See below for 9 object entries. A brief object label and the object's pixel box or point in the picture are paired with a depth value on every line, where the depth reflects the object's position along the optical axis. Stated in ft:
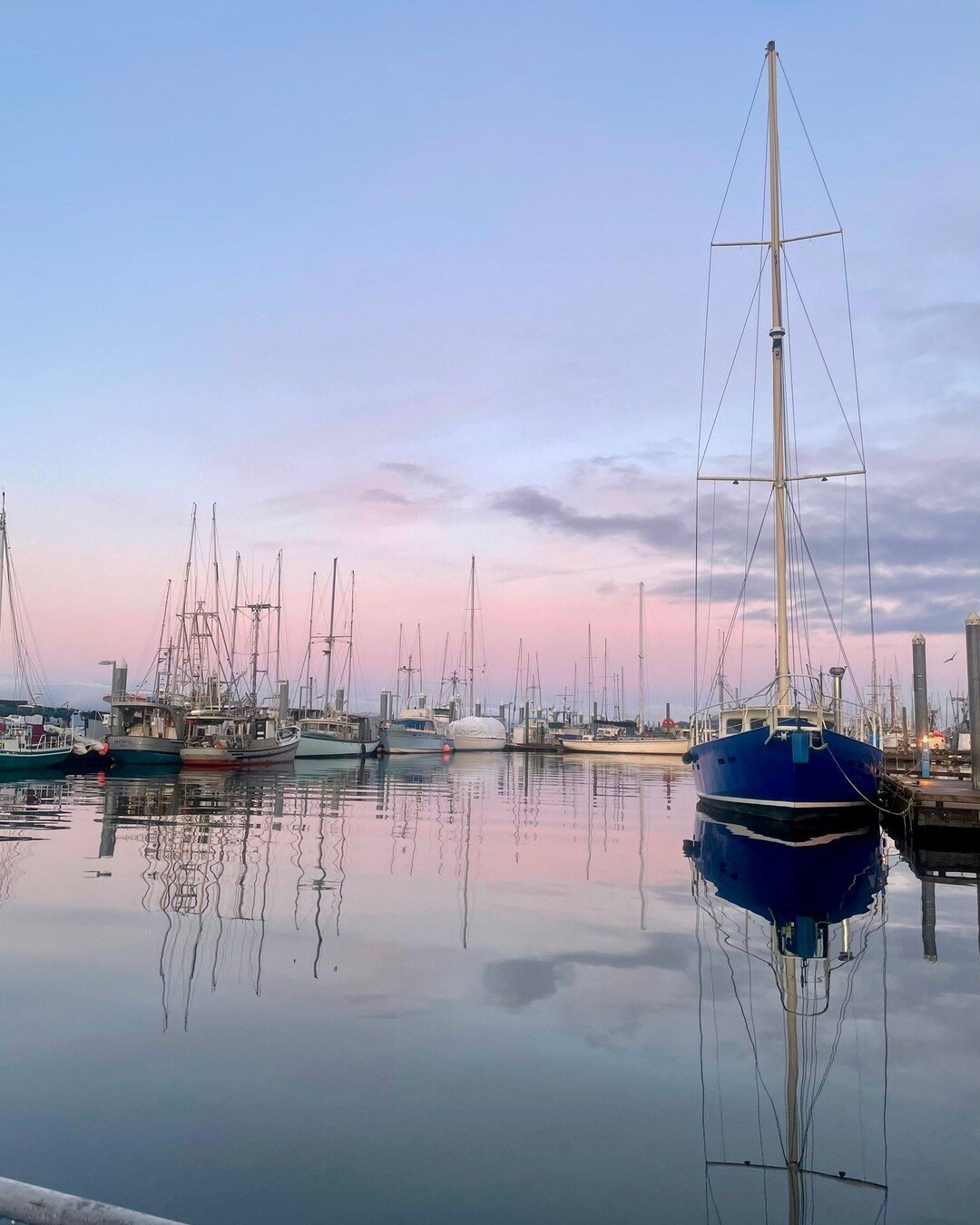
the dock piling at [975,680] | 80.74
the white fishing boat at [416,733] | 306.23
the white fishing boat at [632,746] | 350.23
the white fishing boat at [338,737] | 233.14
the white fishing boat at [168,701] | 179.93
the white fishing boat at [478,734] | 364.56
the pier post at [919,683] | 126.52
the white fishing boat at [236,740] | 184.65
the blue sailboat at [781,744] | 82.94
